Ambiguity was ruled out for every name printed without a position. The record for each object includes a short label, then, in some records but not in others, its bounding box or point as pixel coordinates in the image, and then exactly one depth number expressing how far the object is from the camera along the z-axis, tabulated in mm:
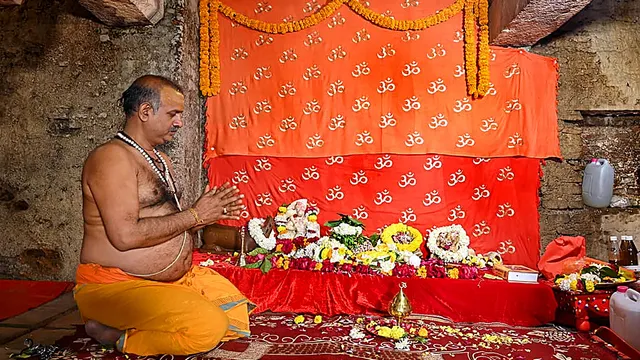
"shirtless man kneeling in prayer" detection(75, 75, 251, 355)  2820
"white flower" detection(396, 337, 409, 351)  3273
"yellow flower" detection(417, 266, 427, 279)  4168
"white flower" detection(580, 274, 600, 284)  3768
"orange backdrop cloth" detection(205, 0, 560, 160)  4957
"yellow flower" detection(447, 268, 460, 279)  4137
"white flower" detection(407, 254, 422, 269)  4344
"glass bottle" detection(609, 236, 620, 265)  4730
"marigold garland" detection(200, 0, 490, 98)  4898
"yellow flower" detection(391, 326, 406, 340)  3434
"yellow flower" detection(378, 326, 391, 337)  3477
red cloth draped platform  3914
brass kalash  3509
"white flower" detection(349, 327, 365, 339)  3525
